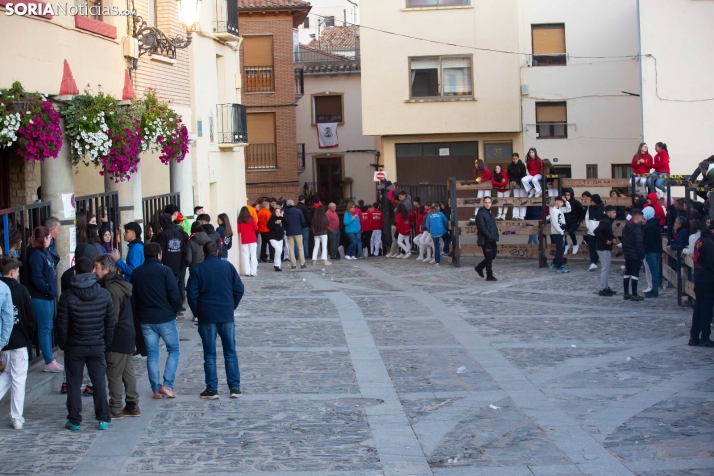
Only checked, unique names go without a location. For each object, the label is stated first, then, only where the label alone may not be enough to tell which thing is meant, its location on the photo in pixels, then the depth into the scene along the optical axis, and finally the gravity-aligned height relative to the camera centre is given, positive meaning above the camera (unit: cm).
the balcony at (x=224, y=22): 2370 +445
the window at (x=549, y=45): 3247 +486
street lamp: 1653 +290
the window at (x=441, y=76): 3234 +386
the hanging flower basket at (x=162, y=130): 1529 +113
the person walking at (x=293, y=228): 2414 -94
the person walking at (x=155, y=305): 1016 -118
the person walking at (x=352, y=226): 2777 -107
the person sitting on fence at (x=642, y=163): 2364 +44
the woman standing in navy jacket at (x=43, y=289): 1086 -104
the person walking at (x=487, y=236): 2055 -112
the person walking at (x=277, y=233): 2402 -105
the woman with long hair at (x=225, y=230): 1966 -76
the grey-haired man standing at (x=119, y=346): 944 -151
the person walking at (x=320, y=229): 2562 -105
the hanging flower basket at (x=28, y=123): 1095 +93
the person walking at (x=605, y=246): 1827 -128
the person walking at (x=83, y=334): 896 -131
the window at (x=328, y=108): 4381 +391
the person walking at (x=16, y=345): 910 -141
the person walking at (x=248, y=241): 2280 -117
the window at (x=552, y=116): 3278 +236
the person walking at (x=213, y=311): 1032 -129
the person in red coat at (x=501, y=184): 2544 +2
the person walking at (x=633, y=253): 1759 -137
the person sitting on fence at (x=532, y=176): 2514 +22
